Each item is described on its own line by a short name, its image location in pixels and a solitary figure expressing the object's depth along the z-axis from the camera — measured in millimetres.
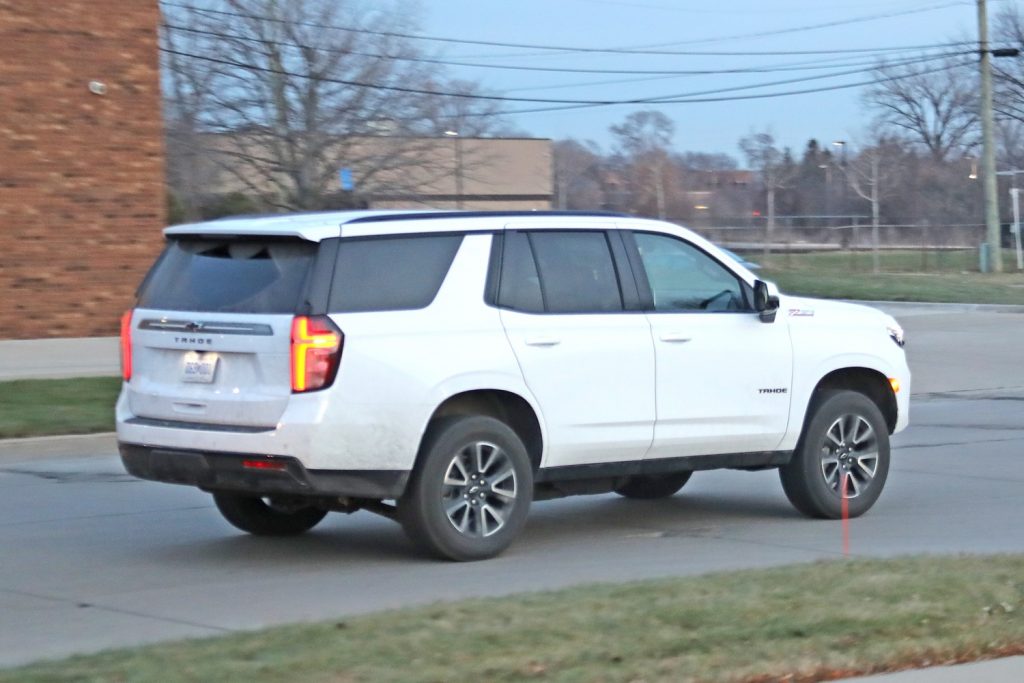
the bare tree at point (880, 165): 79625
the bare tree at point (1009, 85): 80500
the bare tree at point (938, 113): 95375
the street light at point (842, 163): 82650
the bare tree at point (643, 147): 82812
